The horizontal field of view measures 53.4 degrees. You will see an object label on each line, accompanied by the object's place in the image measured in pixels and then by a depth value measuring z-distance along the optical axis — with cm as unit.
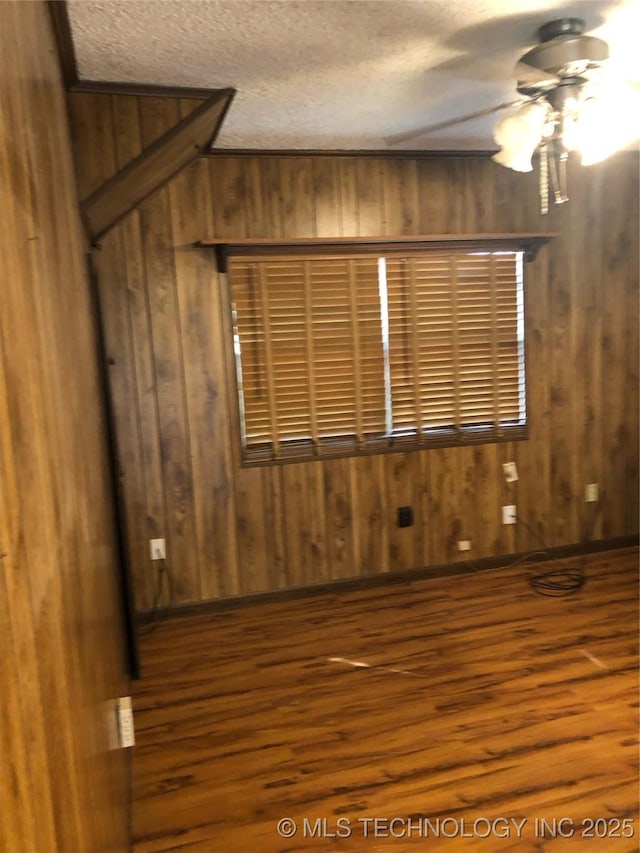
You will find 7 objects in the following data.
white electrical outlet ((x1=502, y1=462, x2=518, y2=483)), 395
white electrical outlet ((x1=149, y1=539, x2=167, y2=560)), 340
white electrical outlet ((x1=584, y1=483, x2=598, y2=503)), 414
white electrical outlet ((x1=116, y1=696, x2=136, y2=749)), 202
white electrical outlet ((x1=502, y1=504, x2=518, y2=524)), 399
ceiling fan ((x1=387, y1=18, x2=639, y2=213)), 209
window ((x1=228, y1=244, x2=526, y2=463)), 349
